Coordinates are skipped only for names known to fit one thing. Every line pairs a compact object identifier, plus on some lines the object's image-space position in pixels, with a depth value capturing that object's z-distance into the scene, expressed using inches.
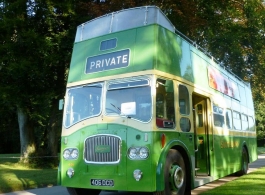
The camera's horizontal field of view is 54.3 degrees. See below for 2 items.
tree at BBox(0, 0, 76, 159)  447.6
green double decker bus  213.2
